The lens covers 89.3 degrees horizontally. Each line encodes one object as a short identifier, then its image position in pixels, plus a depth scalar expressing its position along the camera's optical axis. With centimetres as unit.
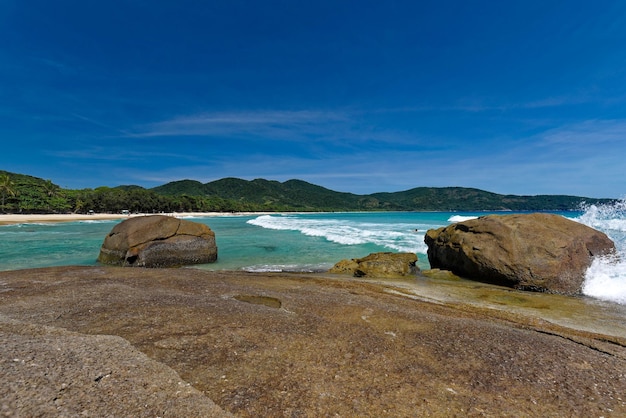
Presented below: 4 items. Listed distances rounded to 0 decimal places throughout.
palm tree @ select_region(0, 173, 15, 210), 8002
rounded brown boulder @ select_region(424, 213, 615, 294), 1191
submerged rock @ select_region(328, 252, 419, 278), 1489
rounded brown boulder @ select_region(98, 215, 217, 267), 1675
